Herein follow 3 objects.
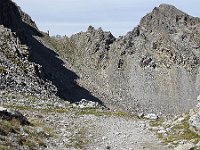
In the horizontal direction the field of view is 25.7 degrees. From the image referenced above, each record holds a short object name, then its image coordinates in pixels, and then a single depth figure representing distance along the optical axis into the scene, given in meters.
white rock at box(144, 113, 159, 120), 49.43
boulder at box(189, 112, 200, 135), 33.88
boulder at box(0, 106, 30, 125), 31.75
